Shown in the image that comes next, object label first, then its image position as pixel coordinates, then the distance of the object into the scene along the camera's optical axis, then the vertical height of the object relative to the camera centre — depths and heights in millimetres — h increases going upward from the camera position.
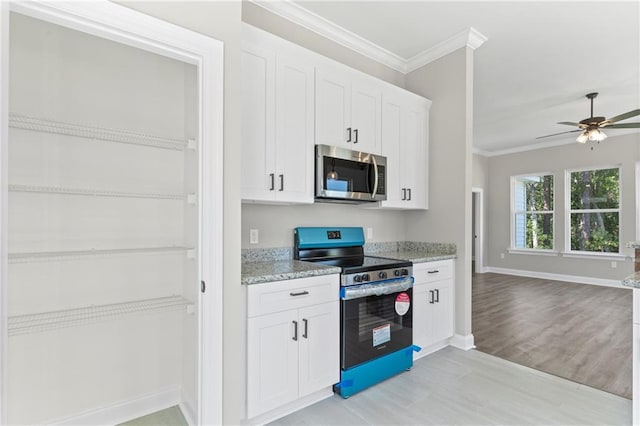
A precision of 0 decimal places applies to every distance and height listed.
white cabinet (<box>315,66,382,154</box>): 2674 +901
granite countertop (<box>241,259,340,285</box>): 1954 -371
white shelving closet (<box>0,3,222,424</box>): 1750 -119
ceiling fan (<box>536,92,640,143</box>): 4133 +1146
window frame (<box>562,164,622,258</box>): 6195 +95
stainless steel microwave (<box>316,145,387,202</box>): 2617 +332
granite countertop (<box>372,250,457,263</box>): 2934 -396
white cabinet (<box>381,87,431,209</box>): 3174 +684
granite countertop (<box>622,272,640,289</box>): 1729 -349
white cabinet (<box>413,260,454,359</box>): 2900 -827
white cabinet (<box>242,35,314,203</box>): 2273 +649
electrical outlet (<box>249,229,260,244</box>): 2596 -175
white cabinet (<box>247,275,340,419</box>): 1938 -797
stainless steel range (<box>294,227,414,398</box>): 2330 -734
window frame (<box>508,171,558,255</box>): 7031 -110
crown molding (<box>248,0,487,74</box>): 2791 +1707
